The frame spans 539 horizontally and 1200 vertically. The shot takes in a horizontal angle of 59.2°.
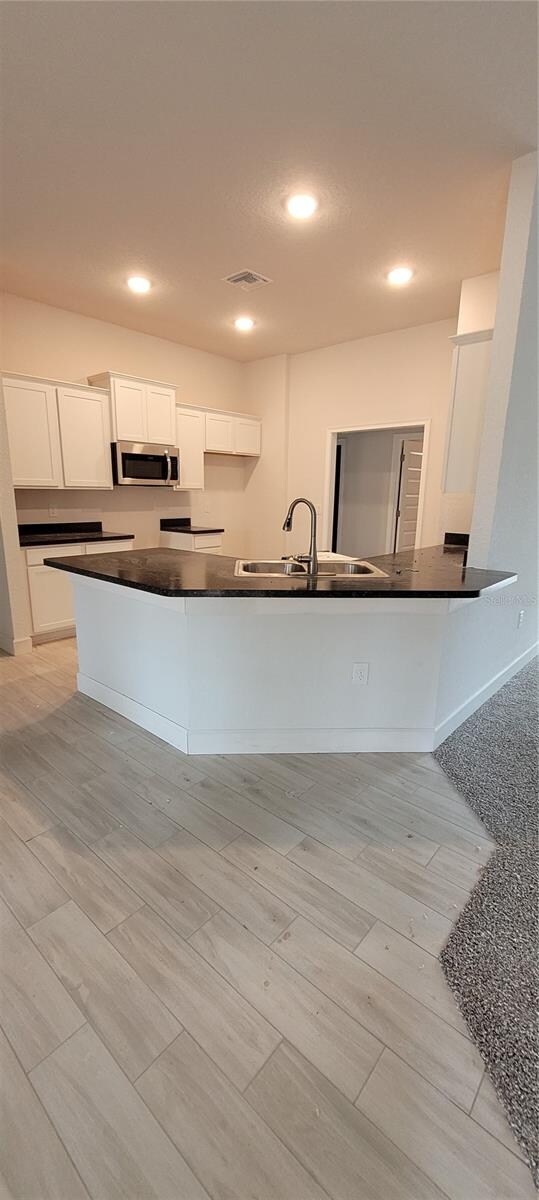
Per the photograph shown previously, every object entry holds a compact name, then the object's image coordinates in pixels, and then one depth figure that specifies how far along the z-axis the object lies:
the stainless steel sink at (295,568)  2.53
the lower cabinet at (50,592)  3.84
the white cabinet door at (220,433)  5.26
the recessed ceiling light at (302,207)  2.58
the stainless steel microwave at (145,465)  4.38
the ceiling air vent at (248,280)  3.46
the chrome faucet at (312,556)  2.23
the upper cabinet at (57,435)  3.73
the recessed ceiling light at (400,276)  3.38
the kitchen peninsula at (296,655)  2.16
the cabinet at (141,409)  4.28
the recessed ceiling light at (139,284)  3.54
